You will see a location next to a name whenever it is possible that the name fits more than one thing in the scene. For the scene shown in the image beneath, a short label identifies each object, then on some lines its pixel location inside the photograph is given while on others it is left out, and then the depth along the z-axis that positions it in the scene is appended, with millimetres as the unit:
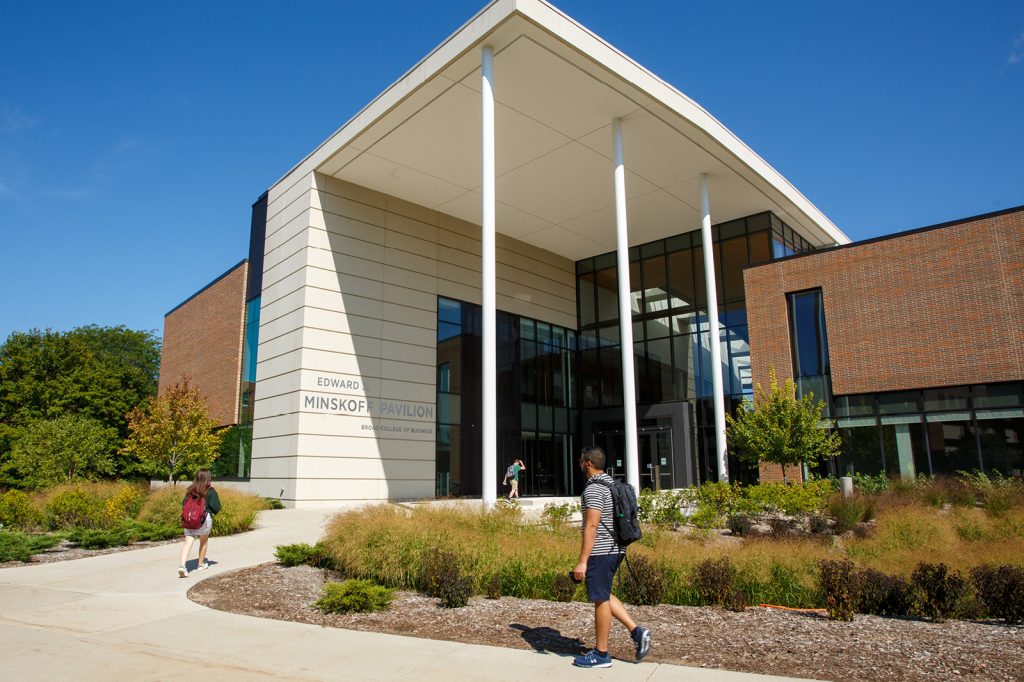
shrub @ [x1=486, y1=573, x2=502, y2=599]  8078
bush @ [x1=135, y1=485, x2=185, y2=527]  14602
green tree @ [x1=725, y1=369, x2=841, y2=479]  18078
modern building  18406
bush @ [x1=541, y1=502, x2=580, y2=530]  12812
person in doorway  22703
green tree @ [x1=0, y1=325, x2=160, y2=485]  39375
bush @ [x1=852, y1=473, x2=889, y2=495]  17905
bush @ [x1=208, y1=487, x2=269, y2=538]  13867
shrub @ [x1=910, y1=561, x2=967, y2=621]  6555
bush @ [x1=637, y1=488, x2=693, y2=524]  13664
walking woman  10430
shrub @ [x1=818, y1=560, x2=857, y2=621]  6574
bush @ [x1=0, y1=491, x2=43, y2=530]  15266
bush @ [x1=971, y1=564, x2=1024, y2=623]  6418
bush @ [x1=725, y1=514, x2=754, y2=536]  13770
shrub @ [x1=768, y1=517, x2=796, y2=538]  12836
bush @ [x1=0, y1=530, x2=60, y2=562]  11617
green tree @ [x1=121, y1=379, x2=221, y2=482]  21812
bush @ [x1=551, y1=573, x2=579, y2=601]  7945
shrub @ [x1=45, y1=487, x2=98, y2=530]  15031
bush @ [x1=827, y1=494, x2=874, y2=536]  13156
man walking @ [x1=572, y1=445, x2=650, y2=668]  5320
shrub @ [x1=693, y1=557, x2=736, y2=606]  7398
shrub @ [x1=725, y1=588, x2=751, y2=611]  7120
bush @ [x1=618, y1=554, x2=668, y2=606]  7613
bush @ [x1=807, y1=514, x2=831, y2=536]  13285
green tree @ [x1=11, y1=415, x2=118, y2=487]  27188
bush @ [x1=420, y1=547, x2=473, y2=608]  7680
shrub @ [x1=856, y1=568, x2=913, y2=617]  6844
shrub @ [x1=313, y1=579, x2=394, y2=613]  7664
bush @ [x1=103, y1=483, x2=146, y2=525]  14844
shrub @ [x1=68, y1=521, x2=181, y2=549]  12680
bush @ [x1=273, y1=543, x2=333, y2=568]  10406
